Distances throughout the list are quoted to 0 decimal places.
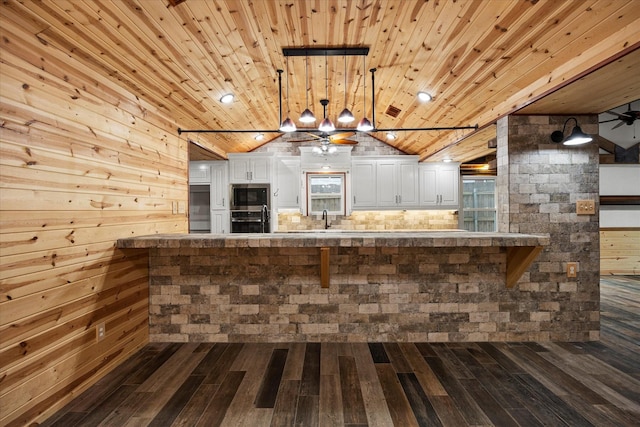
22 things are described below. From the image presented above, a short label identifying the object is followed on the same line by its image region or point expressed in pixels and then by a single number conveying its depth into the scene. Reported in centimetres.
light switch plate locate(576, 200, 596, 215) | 293
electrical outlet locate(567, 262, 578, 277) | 293
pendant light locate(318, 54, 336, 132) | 303
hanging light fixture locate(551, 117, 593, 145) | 265
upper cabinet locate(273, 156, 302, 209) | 584
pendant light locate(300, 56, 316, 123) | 295
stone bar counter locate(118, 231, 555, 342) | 287
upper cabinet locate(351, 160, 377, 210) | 591
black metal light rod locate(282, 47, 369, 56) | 268
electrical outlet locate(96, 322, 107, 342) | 225
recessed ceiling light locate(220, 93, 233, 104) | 335
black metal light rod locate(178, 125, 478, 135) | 339
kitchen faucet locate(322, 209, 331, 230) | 582
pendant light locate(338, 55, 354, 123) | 291
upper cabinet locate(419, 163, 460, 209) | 594
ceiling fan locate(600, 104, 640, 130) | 496
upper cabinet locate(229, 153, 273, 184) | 559
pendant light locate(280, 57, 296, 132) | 309
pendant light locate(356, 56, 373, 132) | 298
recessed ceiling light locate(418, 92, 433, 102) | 338
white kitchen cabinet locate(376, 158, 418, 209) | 594
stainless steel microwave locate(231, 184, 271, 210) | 546
